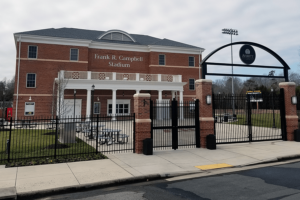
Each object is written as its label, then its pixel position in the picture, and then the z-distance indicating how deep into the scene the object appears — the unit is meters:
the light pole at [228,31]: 43.62
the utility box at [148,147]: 9.51
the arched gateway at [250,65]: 11.76
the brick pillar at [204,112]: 11.06
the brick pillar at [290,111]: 12.96
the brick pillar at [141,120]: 9.85
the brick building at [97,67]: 26.59
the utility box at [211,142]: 10.66
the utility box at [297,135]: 12.71
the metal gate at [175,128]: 10.50
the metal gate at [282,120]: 12.21
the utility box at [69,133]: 12.23
